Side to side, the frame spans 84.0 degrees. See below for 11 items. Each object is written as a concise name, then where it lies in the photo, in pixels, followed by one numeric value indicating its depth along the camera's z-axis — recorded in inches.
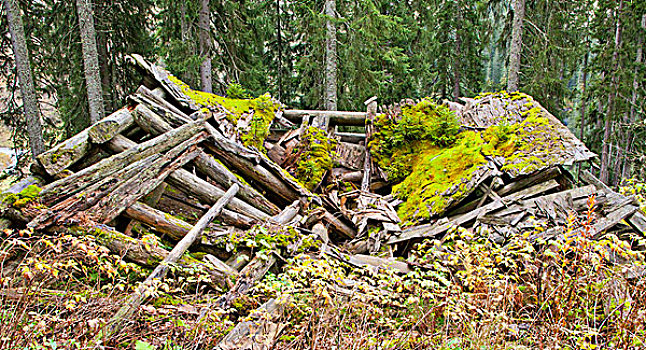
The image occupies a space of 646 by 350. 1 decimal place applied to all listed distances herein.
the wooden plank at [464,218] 219.6
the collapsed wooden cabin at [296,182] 167.0
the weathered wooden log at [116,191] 153.9
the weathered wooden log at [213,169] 204.1
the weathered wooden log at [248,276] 156.9
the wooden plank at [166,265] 129.0
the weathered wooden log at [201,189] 192.2
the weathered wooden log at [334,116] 311.9
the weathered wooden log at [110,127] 188.9
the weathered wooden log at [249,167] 211.9
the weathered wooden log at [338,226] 233.8
